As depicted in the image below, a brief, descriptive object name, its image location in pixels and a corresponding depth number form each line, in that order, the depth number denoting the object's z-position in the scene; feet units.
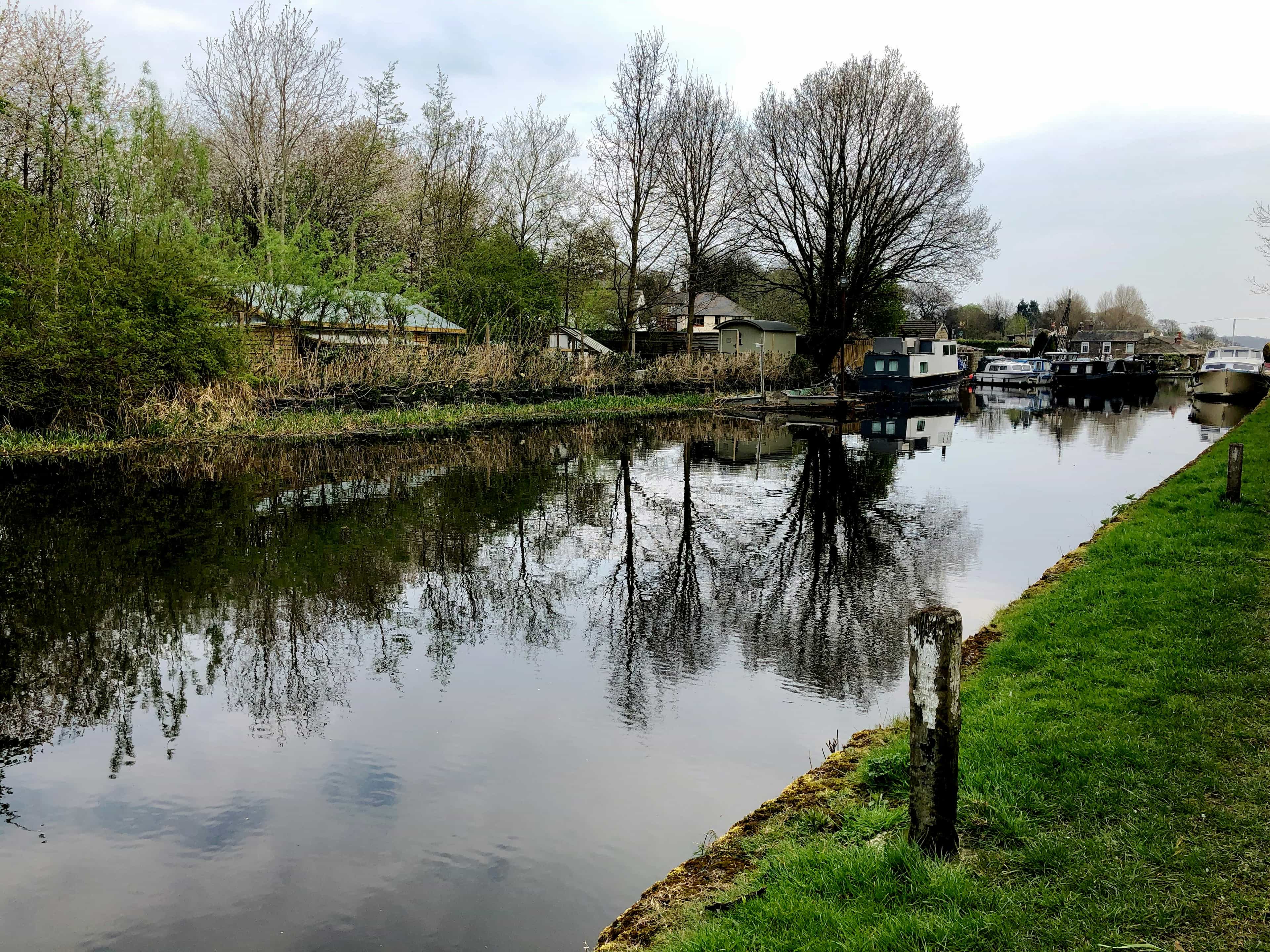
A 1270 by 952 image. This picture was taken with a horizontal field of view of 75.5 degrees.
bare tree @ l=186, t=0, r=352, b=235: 104.17
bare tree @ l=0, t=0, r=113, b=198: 76.07
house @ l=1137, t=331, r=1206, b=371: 289.74
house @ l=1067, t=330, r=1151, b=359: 327.67
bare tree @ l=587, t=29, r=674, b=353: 121.29
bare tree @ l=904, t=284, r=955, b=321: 138.41
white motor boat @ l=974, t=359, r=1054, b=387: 184.85
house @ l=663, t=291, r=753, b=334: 238.07
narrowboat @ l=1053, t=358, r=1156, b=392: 172.55
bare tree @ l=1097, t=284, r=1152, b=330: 435.94
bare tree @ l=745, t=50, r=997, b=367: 126.41
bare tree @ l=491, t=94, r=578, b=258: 140.97
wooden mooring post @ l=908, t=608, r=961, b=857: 11.75
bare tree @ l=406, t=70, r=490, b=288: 136.87
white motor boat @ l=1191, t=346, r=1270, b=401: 136.87
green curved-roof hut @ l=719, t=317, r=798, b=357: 148.46
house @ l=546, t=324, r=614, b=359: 120.16
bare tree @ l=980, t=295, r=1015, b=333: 384.88
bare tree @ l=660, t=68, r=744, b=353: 123.85
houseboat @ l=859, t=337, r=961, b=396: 125.29
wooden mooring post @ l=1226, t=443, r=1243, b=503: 37.45
